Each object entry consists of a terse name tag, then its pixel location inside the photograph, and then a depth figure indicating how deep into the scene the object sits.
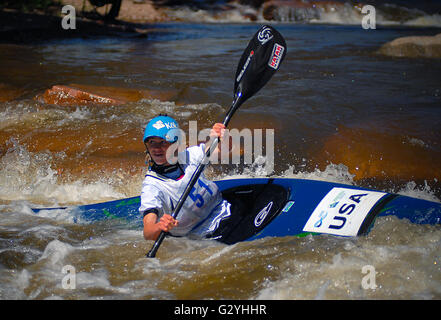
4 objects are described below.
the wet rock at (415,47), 19.94
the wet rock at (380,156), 9.70
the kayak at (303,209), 6.35
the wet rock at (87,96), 13.40
